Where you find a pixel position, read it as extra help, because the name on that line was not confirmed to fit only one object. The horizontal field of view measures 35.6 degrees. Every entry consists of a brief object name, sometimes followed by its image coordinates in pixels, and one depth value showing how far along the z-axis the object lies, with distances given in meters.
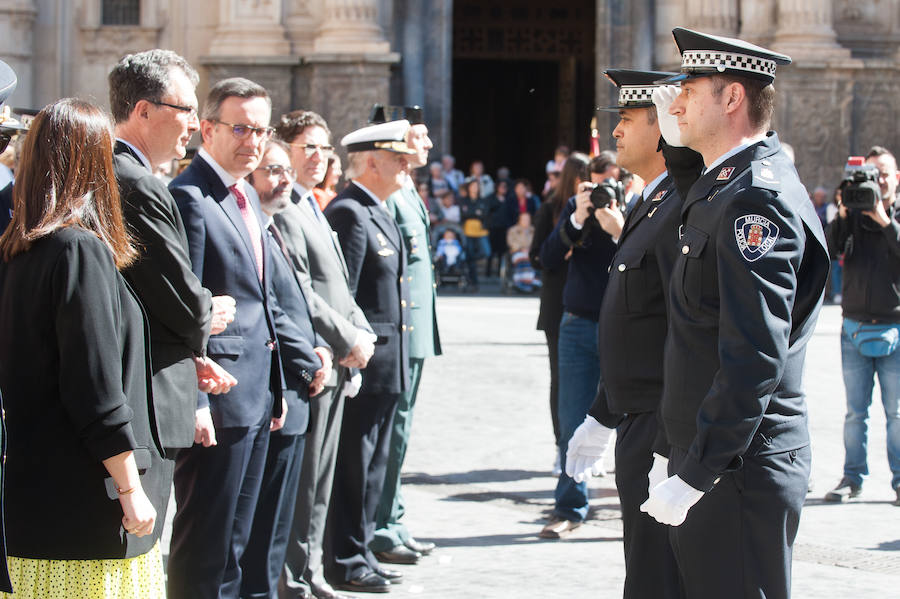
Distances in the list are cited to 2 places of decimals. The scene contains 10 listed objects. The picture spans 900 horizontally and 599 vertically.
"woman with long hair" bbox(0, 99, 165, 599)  3.53
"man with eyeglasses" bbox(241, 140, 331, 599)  5.29
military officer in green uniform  6.71
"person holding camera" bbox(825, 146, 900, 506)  7.93
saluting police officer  4.53
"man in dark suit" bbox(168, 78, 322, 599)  4.77
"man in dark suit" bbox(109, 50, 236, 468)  4.22
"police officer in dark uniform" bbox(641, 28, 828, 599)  3.51
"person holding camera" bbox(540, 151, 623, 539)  7.32
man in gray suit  5.70
